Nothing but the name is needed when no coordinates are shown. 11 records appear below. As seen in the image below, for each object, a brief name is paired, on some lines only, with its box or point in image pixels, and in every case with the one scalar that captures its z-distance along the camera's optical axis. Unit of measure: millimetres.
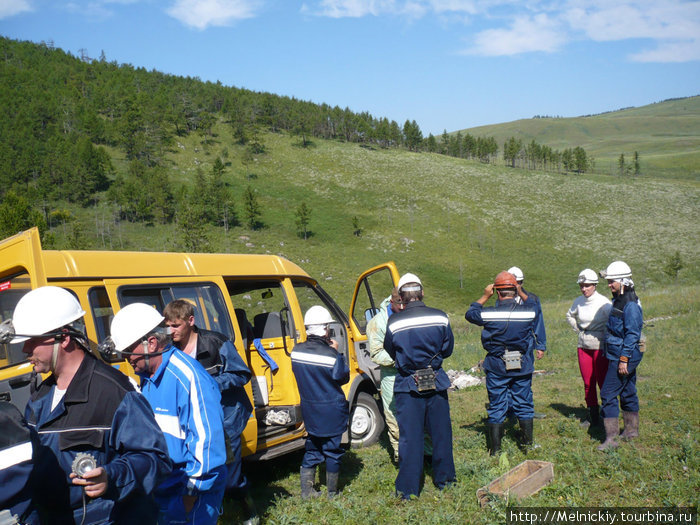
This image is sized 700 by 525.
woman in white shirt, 6656
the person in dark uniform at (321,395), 5012
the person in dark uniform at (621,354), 5887
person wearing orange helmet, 5820
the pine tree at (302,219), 57906
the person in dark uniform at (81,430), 2107
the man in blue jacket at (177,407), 2768
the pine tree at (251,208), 59719
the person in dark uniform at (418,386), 4895
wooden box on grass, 4617
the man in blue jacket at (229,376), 4047
